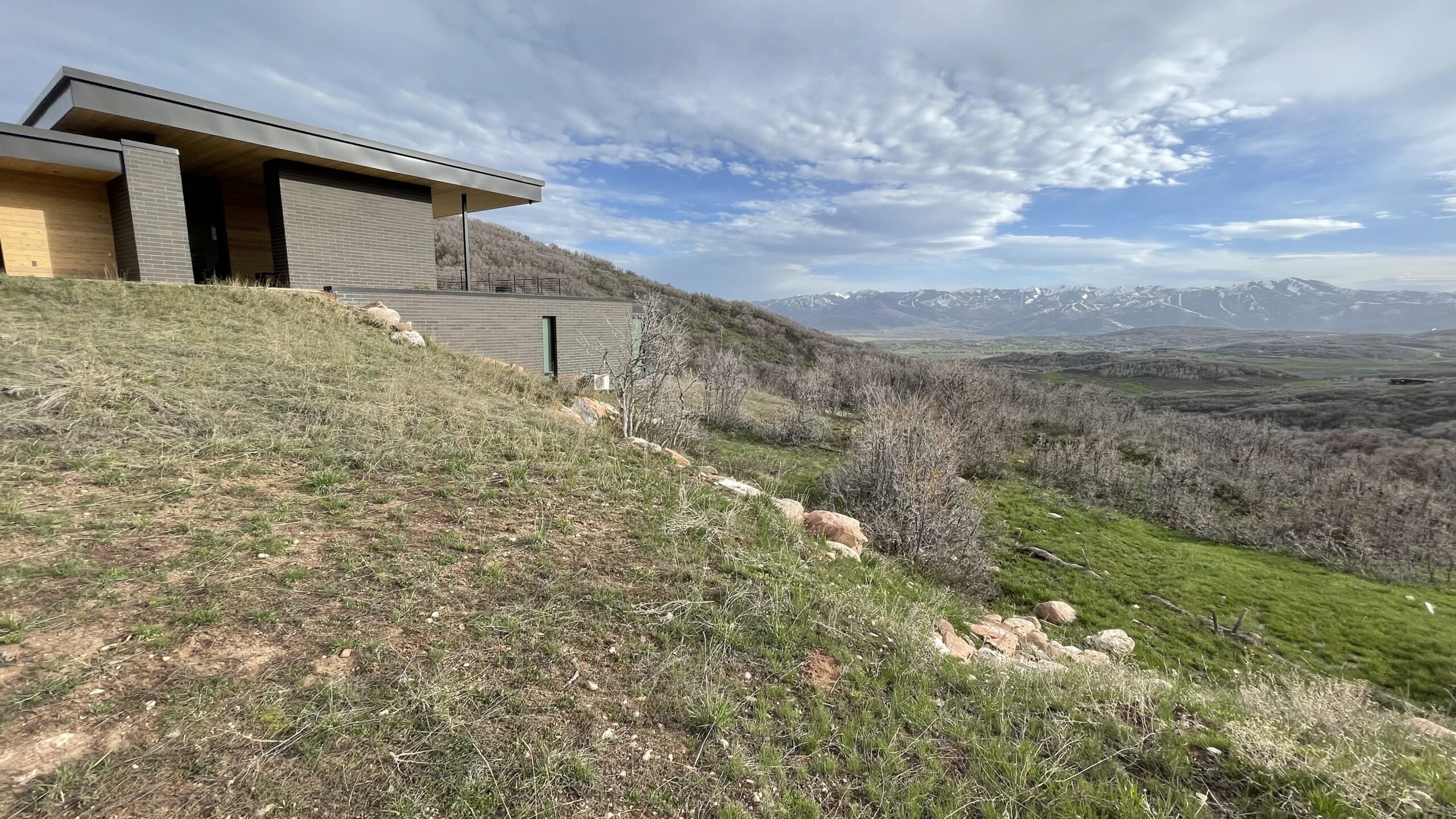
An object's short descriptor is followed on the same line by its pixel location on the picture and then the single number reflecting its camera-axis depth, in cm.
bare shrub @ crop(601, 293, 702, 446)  1137
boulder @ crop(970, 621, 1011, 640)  700
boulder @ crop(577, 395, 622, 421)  1266
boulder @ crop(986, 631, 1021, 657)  670
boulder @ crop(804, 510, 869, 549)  834
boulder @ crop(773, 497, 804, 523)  817
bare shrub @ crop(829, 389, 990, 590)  977
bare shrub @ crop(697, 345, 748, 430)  2020
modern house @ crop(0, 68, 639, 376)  1115
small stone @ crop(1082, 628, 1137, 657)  816
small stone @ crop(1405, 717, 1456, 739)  495
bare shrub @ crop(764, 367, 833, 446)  1894
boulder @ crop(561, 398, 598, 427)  1116
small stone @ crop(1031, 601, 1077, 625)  902
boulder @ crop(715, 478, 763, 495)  857
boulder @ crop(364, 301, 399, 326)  1319
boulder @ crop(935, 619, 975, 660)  561
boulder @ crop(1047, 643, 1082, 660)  684
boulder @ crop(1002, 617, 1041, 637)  785
